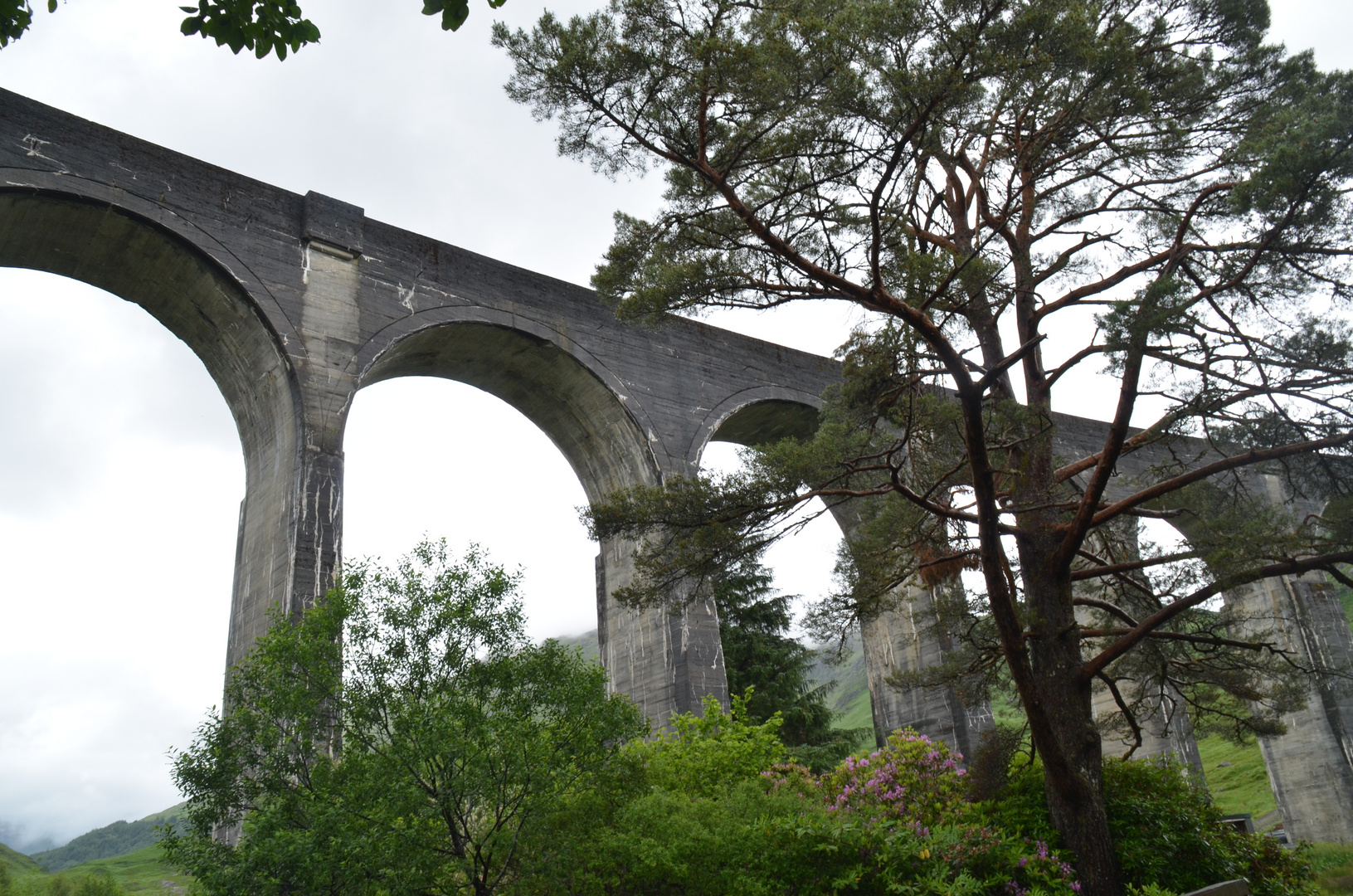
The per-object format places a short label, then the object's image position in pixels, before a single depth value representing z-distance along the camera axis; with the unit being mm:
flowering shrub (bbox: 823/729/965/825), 8062
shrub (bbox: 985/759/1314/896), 7180
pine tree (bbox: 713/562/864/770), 16297
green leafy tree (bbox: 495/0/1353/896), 6621
